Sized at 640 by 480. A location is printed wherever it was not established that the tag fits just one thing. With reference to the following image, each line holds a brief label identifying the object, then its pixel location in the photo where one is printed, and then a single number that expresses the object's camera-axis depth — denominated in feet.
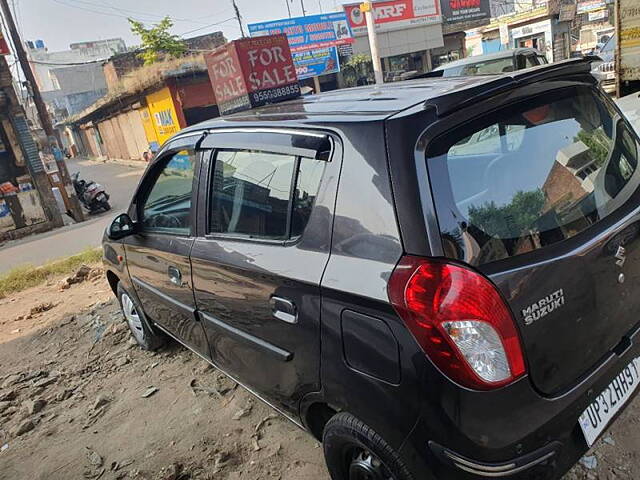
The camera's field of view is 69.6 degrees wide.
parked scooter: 41.96
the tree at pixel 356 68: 73.20
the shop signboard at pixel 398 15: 75.56
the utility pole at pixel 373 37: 50.49
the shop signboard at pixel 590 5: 116.76
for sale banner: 9.62
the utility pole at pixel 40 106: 38.93
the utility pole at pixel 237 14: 82.84
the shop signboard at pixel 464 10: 84.38
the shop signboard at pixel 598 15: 127.14
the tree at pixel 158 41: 81.51
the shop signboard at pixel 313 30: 65.18
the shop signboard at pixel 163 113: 57.06
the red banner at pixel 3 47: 33.76
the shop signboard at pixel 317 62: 67.21
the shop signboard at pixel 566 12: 88.99
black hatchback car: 4.58
